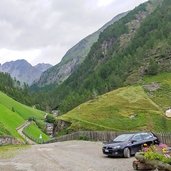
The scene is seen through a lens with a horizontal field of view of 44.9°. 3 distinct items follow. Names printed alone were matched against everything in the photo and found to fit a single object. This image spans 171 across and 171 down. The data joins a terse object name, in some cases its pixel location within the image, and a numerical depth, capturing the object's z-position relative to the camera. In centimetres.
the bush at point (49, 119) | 8025
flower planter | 1110
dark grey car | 1793
